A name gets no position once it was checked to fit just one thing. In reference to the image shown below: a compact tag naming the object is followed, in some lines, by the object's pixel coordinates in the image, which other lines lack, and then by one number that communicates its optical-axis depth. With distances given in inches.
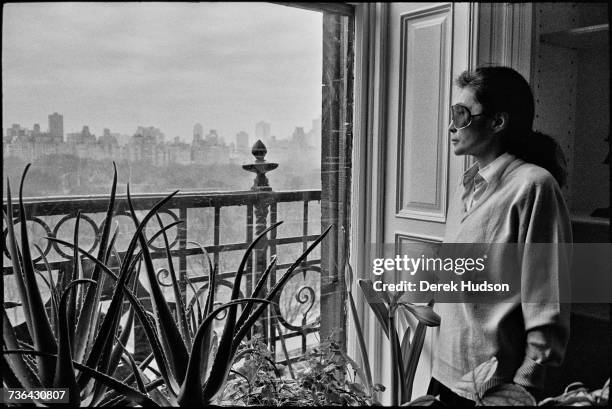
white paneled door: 73.4
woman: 58.4
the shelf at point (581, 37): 59.5
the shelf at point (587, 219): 59.9
